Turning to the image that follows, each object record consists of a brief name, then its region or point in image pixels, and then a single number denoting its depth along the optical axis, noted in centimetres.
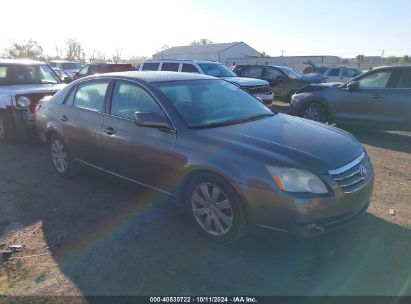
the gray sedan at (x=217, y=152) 311
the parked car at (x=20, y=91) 709
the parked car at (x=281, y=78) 1460
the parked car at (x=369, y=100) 773
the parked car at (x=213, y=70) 1109
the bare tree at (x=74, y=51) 6681
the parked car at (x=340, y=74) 2039
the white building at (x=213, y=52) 5794
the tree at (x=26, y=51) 5512
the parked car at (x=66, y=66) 2443
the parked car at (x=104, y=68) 1473
